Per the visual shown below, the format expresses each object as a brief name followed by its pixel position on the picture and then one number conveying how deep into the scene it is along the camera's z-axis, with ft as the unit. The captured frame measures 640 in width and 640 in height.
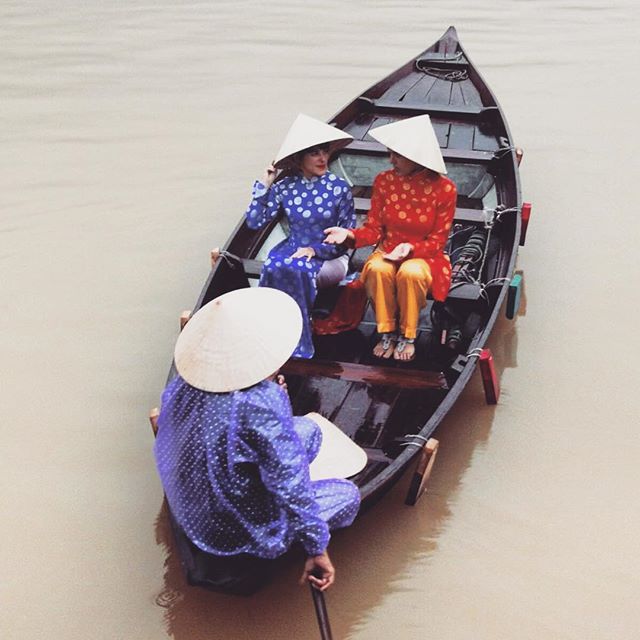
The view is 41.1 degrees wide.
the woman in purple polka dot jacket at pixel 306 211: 12.73
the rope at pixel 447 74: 20.11
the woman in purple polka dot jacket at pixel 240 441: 8.32
